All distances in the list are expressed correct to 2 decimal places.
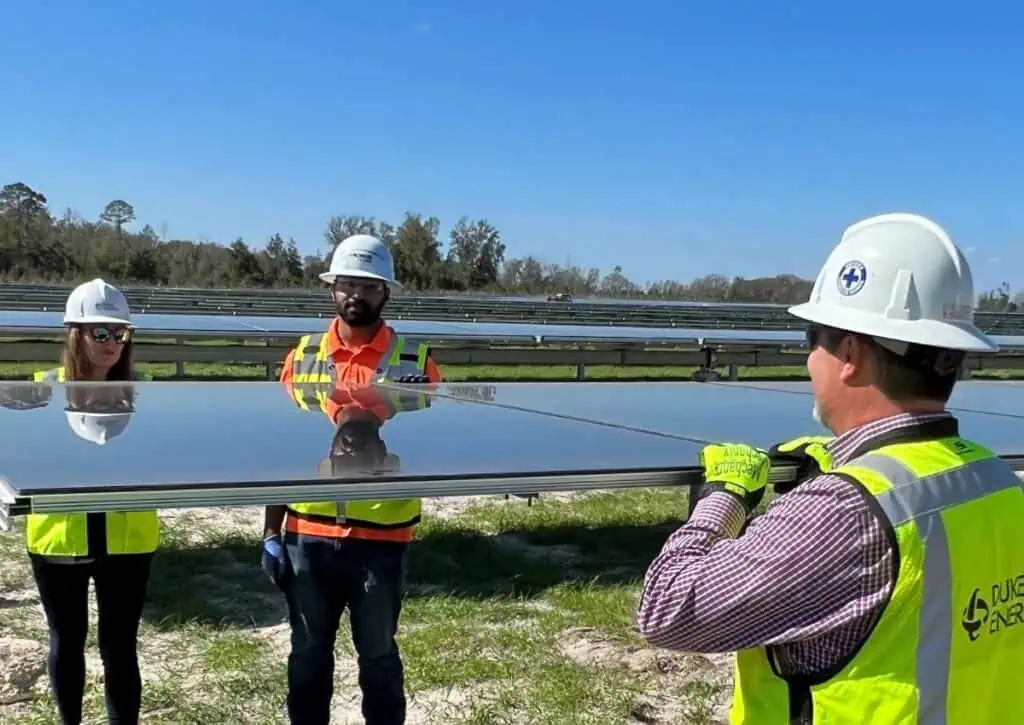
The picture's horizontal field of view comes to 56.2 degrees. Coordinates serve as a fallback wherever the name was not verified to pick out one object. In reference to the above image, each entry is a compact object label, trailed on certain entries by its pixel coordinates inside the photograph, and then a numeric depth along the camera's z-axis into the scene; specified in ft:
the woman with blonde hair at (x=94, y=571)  10.78
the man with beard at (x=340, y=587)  10.48
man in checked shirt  4.83
